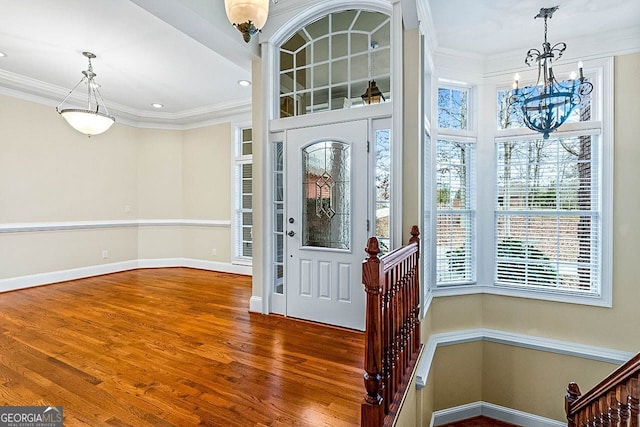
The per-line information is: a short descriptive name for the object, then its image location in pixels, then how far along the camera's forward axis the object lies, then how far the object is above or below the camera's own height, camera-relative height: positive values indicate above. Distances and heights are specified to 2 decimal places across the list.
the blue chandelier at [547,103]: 2.71 +0.84
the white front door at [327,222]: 3.19 -0.16
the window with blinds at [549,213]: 3.57 -0.08
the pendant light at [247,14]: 1.73 +1.01
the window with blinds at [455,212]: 3.83 -0.07
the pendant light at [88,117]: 4.00 +1.11
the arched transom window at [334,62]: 3.15 +1.44
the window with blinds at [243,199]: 5.82 +0.14
